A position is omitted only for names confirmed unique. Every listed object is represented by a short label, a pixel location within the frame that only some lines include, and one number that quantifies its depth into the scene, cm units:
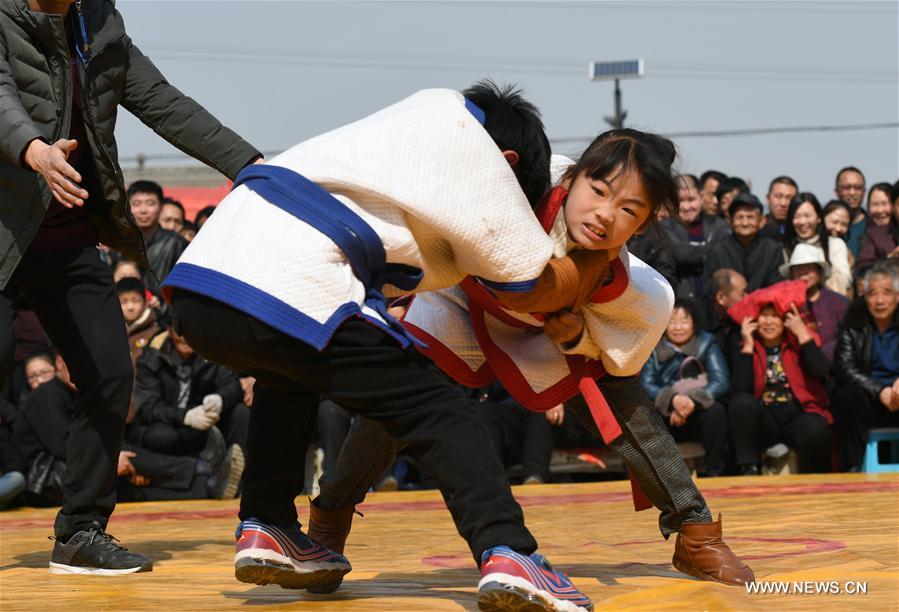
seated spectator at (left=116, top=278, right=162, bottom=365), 1485
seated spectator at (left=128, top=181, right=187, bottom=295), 1558
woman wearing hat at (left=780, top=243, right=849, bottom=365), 1523
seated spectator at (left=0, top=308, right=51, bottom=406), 1496
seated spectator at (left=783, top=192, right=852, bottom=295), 1598
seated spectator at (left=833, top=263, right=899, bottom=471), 1453
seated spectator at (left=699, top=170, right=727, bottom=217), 1898
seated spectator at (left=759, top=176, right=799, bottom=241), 1802
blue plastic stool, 1464
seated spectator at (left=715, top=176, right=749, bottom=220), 1821
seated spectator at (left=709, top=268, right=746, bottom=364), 1535
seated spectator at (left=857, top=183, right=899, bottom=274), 1639
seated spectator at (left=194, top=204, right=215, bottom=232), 1684
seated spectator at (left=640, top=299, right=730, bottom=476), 1464
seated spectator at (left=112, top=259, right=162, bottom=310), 1596
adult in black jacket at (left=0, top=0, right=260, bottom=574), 717
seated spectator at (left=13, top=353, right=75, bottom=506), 1396
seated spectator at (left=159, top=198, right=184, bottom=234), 1805
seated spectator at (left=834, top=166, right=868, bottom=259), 1730
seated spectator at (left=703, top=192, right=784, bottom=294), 1601
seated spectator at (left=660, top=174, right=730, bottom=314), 1560
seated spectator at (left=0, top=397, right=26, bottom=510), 1419
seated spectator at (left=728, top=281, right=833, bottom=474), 1459
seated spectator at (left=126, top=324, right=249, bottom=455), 1445
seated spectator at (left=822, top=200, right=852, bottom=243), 1668
